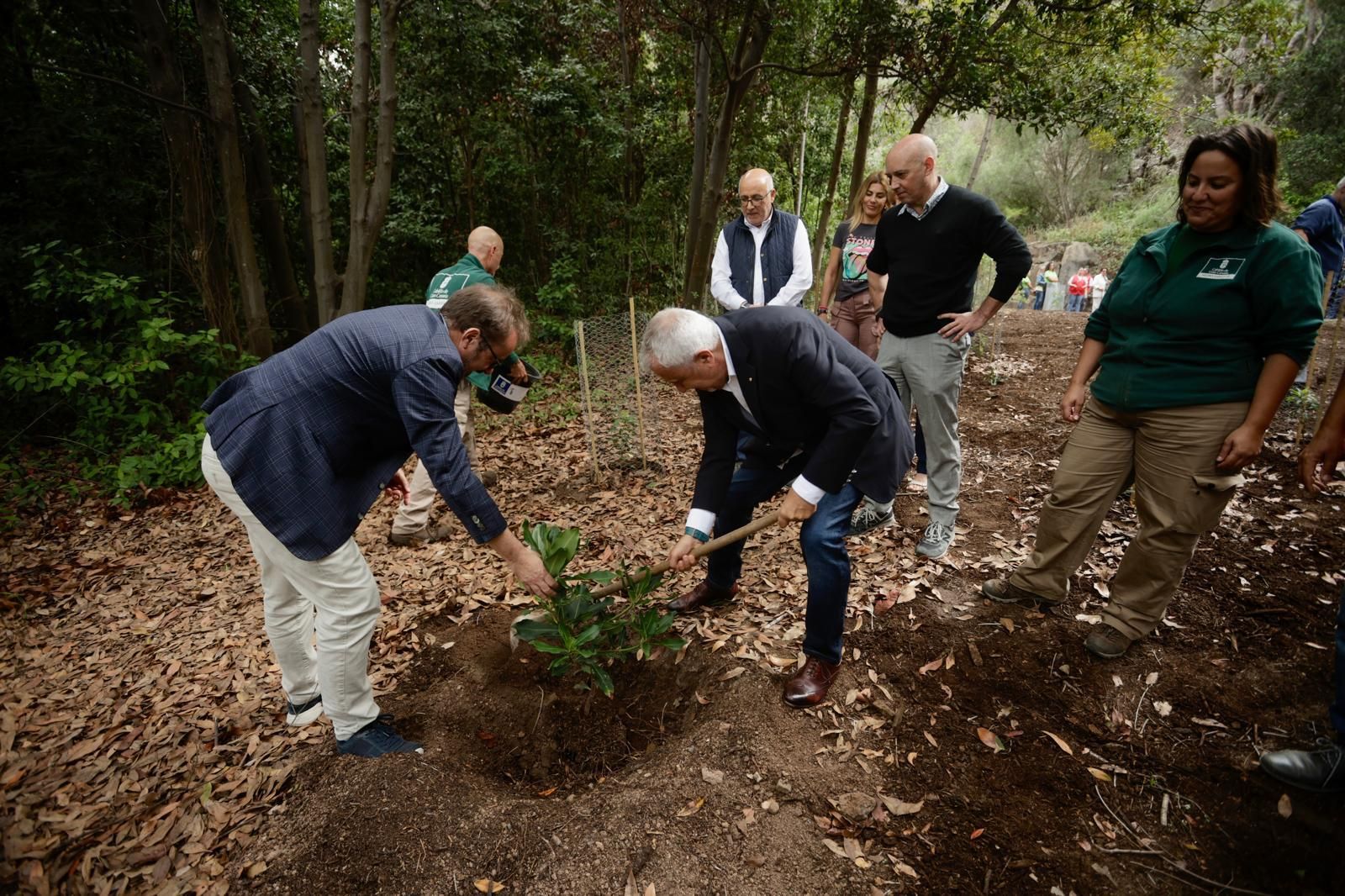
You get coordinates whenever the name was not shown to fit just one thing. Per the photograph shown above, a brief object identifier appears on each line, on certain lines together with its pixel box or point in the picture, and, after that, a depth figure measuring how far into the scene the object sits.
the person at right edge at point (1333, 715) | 1.90
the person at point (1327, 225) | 3.82
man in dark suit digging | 2.16
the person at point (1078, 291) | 15.98
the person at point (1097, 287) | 15.49
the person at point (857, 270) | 4.60
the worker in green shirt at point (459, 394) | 3.94
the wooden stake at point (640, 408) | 4.96
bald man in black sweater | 3.05
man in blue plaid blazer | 1.95
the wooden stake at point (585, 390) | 4.73
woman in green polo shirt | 2.06
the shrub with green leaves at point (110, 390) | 4.83
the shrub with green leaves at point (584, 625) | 2.45
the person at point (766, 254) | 4.20
